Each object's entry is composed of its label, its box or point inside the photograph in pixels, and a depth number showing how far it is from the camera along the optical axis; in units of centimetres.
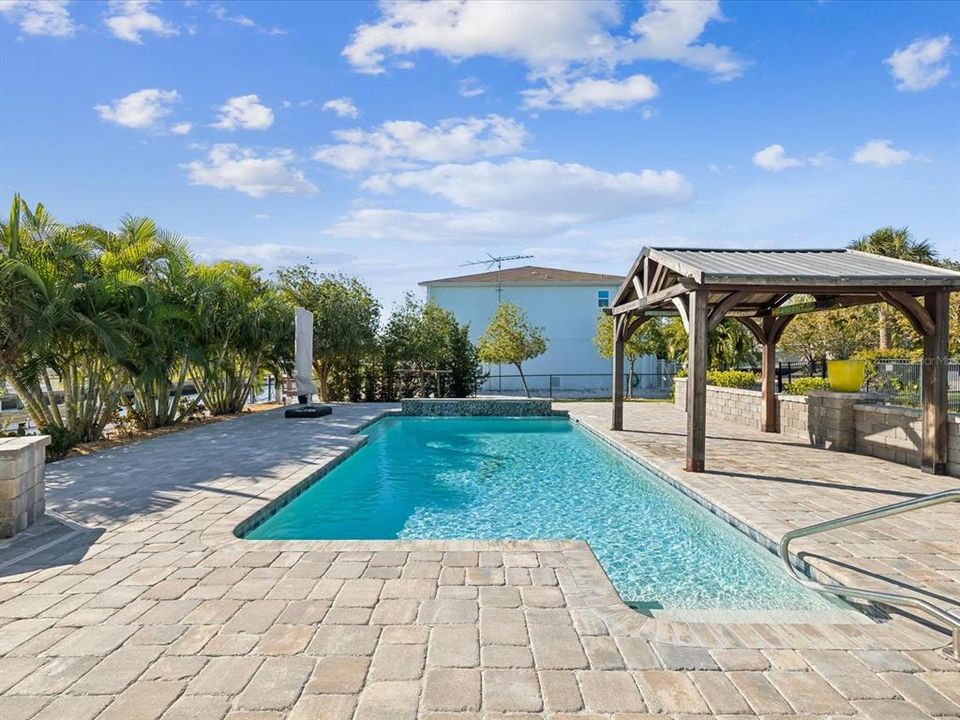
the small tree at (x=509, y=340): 2186
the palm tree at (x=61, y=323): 838
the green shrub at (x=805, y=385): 1387
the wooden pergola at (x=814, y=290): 789
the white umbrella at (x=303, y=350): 1478
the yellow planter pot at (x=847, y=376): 999
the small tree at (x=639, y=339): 2267
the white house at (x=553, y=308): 3016
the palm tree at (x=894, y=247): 2347
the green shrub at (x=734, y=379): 1639
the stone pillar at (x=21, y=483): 491
